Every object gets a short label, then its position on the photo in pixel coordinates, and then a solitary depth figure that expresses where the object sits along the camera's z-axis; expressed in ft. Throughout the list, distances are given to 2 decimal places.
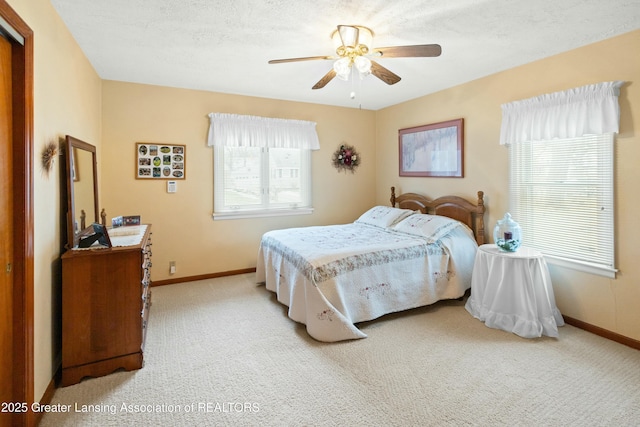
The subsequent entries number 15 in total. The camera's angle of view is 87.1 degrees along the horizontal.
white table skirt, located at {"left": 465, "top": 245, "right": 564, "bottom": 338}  9.43
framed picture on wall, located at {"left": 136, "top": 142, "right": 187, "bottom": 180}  13.25
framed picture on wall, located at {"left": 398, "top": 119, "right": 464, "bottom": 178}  13.61
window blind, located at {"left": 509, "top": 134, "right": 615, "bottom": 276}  9.33
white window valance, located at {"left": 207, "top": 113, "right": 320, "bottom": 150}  14.28
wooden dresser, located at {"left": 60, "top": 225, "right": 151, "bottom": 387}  7.29
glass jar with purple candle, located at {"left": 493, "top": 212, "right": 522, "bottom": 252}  10.23
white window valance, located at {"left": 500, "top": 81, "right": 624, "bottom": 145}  8.95
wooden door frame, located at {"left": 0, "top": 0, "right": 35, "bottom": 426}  5.73
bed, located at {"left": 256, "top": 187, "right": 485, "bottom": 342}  9.48
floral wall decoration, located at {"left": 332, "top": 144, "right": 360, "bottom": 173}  17.35
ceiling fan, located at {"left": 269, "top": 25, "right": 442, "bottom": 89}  7.58
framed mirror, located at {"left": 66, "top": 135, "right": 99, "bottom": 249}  7.92
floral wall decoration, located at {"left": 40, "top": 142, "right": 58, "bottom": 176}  6.72
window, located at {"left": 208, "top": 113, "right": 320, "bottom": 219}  14.64
